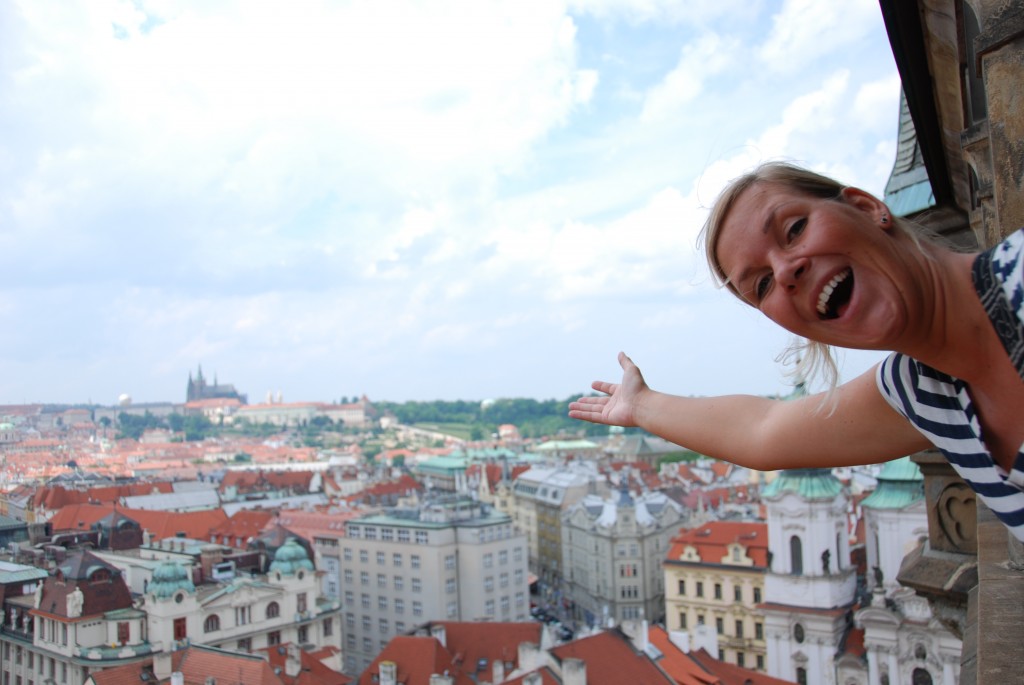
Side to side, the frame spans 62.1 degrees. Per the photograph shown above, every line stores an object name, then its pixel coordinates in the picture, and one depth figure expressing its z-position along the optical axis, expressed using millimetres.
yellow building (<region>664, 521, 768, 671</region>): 33438
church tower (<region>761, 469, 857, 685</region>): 27312
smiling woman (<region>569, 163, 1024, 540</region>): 1676
